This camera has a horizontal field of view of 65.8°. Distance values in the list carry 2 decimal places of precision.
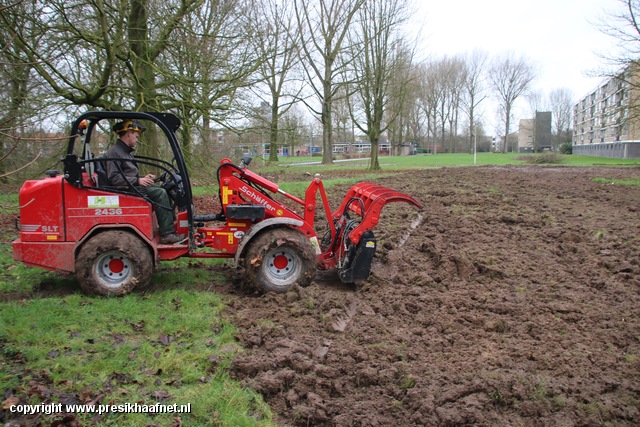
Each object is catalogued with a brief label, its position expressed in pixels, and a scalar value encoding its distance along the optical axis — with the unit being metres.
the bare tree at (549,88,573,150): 89.44
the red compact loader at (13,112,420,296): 5.91
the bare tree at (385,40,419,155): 27.45
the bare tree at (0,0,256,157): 9.76
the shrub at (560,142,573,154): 75.88
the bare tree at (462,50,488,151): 74.12
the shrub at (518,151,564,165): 35.28
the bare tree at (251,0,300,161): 12.33
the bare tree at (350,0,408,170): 26.94
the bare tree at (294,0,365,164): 29.72
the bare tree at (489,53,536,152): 77.69
